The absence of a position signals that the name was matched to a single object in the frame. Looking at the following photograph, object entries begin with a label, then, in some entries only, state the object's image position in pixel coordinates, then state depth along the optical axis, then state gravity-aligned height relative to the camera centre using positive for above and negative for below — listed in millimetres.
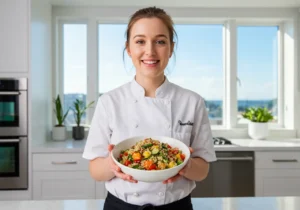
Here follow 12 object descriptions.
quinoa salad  852 -156
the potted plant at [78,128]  3162 -274
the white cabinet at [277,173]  2750 -645
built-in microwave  2654 -43
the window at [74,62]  3432 +423
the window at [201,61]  3510 +440
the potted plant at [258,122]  3176 -223
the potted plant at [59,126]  3133 -254
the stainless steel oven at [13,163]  2627 -521
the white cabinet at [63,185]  2674 -723
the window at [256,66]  3543 +385
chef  975 -61
